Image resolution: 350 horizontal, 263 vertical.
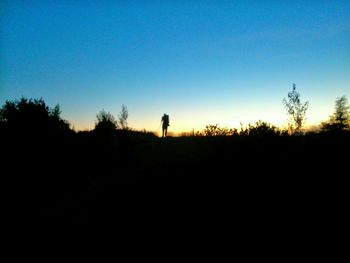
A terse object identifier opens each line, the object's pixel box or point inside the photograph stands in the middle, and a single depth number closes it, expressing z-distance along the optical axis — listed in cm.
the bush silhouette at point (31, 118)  3397
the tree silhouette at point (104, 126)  3005
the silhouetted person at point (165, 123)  3228
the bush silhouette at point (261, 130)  1434
